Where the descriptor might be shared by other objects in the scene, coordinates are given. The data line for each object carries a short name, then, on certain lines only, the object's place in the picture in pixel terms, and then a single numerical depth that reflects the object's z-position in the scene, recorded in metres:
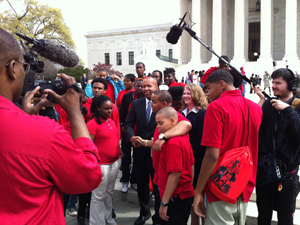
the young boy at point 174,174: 3.00
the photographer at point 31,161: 1.35
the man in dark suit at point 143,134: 4.66
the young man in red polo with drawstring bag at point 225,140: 2.67
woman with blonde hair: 3.97
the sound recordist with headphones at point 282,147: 3.13
